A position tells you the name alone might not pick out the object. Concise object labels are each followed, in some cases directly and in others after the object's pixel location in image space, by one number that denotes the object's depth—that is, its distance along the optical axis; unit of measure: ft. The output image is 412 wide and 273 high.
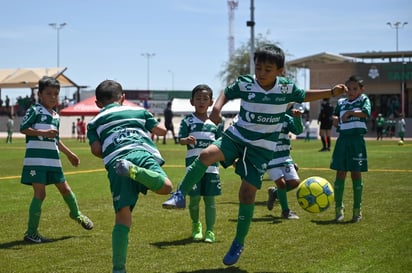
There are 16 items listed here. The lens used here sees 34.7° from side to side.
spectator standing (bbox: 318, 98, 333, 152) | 100.22
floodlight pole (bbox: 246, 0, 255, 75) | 133.90
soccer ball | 29.09
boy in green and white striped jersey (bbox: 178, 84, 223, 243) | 27.25
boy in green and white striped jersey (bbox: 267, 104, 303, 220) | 33.78
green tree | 295.48
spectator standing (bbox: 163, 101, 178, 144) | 136.48
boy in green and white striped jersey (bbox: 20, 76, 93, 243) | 27.58
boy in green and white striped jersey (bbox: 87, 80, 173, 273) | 19.20
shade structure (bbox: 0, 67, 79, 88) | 212.02
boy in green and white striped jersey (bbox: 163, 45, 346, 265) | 21.80
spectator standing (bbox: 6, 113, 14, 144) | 145.07
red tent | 178.91
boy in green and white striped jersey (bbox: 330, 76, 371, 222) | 32.14
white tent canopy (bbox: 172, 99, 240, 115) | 197.67
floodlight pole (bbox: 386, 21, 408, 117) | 197.26
